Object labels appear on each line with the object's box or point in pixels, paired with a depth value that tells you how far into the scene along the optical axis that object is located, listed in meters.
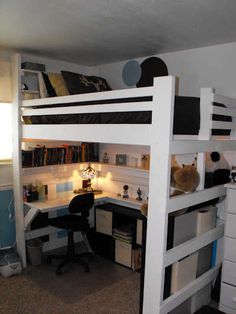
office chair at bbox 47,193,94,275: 2.98
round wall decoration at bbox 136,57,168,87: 3.15
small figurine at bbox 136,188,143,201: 3.45
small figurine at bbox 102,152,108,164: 3.90
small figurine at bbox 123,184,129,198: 3.59
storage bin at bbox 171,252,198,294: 2.09
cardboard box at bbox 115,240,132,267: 3.24
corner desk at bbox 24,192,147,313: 3.09
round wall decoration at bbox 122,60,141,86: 3.37
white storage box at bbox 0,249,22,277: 2.98
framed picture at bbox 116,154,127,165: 3.67
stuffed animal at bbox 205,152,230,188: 2.41
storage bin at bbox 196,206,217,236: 2.32
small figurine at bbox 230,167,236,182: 2.42
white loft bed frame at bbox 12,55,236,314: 1.75
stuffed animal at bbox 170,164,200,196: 1.99
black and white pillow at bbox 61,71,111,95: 3.01
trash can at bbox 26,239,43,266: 3.22
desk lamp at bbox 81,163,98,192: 3.79
